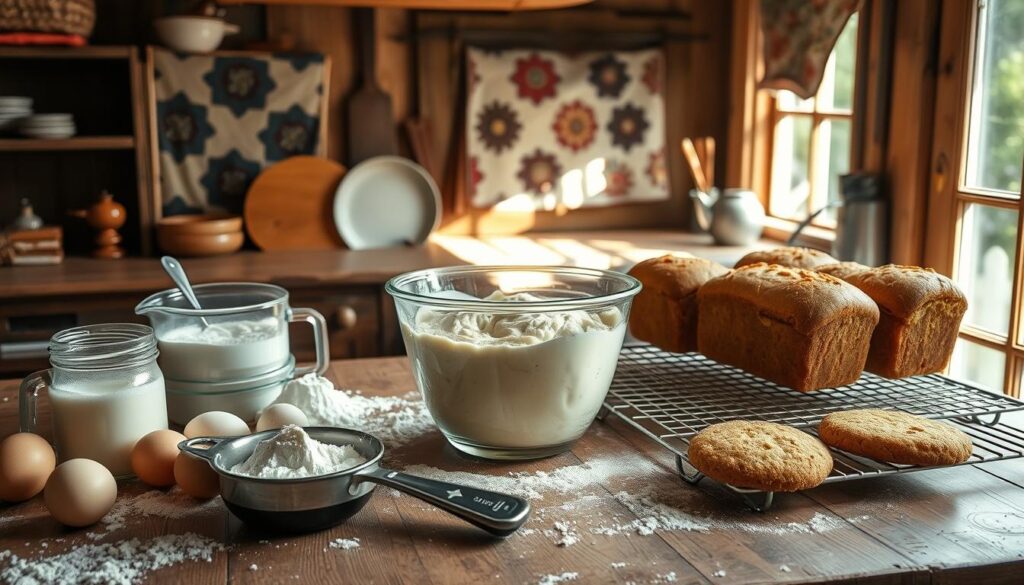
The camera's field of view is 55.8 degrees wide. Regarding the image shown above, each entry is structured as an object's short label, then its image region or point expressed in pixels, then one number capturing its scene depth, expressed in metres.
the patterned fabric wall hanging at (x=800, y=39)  2.57
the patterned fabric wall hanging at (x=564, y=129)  3.11
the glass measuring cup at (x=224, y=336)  1.23
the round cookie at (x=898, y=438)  1.03
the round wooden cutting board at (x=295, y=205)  2.89
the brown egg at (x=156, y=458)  1.05
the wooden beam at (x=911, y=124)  2.29
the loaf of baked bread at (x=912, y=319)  1.36
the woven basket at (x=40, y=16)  2.53
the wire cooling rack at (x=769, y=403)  1.14
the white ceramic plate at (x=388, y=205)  2.96
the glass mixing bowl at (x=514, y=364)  1.08
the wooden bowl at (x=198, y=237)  2.70
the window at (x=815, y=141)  2.75
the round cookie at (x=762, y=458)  0.98
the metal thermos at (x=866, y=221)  2.40
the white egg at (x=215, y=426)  1.10
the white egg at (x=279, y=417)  1.13
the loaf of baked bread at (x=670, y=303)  1.52
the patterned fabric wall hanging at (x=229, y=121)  2.84
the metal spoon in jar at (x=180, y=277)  1.30
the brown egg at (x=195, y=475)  1.01
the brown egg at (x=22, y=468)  1.01
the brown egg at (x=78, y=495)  0.95
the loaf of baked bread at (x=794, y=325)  1.32
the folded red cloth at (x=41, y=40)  2.57
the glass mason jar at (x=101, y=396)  1.06
